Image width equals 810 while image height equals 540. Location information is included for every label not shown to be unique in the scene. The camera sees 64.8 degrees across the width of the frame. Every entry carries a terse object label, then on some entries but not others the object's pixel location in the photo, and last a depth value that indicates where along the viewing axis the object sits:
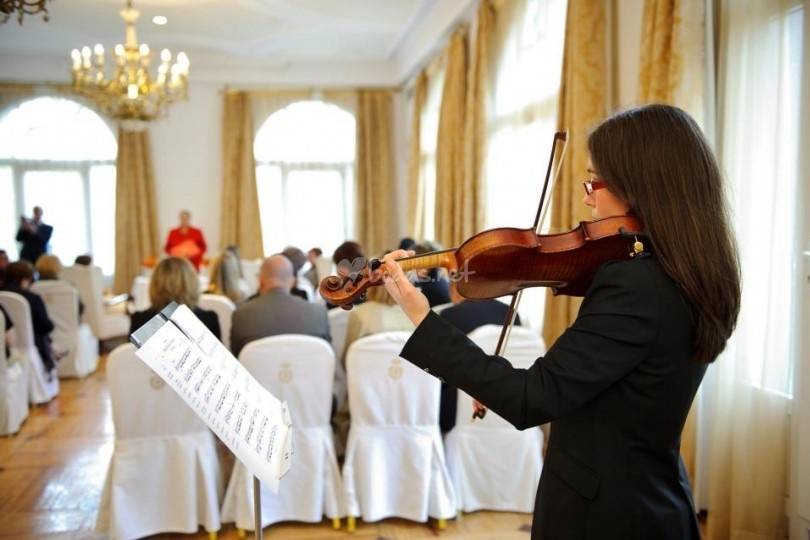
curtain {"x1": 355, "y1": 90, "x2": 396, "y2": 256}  9.77
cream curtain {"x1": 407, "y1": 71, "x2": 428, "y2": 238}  8.17
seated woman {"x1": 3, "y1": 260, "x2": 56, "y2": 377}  4.84
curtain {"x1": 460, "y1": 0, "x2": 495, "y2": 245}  5.46
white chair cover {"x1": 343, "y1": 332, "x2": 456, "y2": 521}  2.86
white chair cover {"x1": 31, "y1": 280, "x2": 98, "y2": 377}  5.73
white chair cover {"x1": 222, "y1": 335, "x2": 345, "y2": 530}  2.76
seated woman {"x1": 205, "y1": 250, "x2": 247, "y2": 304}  4.80
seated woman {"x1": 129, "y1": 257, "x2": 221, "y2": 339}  3.31
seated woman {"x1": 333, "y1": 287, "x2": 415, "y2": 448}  3.35
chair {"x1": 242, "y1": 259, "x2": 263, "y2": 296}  7.61
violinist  1.02
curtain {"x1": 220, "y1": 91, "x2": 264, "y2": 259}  9.42
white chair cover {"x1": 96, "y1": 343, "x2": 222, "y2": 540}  2.72
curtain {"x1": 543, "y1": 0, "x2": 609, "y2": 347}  3.63
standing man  8.21
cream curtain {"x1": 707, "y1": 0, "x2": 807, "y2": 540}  2.44
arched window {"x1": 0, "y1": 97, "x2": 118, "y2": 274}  9.23
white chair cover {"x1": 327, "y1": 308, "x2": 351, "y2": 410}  4.01
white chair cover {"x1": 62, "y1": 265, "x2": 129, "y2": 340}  6.54
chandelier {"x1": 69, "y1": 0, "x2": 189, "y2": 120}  5.62
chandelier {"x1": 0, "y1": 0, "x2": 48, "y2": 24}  2.56
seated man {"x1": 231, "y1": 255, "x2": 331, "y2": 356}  3.21
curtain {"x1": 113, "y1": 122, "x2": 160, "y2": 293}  9.20
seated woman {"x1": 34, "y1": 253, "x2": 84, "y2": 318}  5.87
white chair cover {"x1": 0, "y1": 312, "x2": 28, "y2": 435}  4.23
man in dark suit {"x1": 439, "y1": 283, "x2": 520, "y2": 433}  3.13
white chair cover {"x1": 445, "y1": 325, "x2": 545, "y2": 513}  2.99
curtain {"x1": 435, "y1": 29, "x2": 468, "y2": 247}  6.05
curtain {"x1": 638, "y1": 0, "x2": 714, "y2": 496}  2.71
